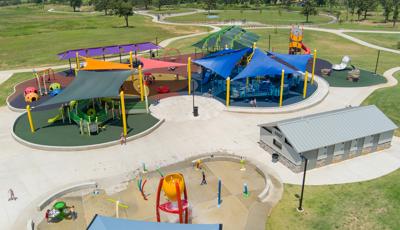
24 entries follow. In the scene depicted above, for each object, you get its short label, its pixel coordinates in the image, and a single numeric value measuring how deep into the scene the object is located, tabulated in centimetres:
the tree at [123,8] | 9959
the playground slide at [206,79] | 4506
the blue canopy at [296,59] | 3894
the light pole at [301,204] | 2080
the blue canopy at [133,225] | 1585
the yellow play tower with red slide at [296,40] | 5122
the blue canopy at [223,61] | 3792
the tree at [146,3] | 18412
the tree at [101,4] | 13376
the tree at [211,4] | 15582
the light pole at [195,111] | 3484
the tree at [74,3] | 19338
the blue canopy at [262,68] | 3653
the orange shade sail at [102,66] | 3669
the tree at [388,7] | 11106
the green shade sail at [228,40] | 4796
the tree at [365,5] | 11729
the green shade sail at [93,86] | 3000
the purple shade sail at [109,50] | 4891
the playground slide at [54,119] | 3312
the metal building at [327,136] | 2500
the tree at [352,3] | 12699
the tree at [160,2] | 17598
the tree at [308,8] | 11050
